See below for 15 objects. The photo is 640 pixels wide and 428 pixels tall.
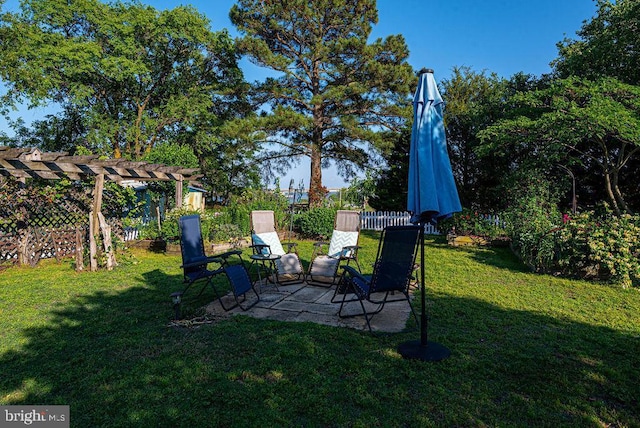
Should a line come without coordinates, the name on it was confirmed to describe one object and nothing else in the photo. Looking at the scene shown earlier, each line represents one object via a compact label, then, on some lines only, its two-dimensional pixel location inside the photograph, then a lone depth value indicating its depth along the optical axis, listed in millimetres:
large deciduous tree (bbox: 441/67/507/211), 13828
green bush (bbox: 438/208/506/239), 10310
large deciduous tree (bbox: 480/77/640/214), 7902
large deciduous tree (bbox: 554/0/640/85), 10195
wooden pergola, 6551
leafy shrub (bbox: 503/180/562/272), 6641
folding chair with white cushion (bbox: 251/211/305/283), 6156
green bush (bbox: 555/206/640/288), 5730
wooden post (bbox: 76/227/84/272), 7184
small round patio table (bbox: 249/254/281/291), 5704
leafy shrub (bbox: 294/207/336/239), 12219
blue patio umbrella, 3285
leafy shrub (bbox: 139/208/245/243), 9312
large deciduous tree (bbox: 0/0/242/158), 18766
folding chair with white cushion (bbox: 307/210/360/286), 5930
